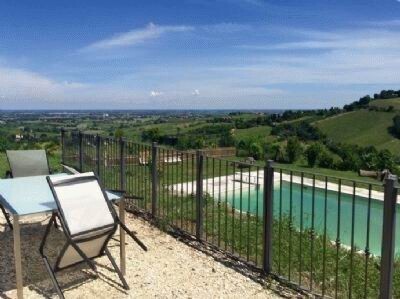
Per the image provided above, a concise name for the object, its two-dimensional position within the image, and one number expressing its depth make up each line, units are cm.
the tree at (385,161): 2582
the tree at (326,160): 2617
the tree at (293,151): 2819
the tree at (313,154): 2653
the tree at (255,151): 2836
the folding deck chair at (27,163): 507
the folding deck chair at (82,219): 303
